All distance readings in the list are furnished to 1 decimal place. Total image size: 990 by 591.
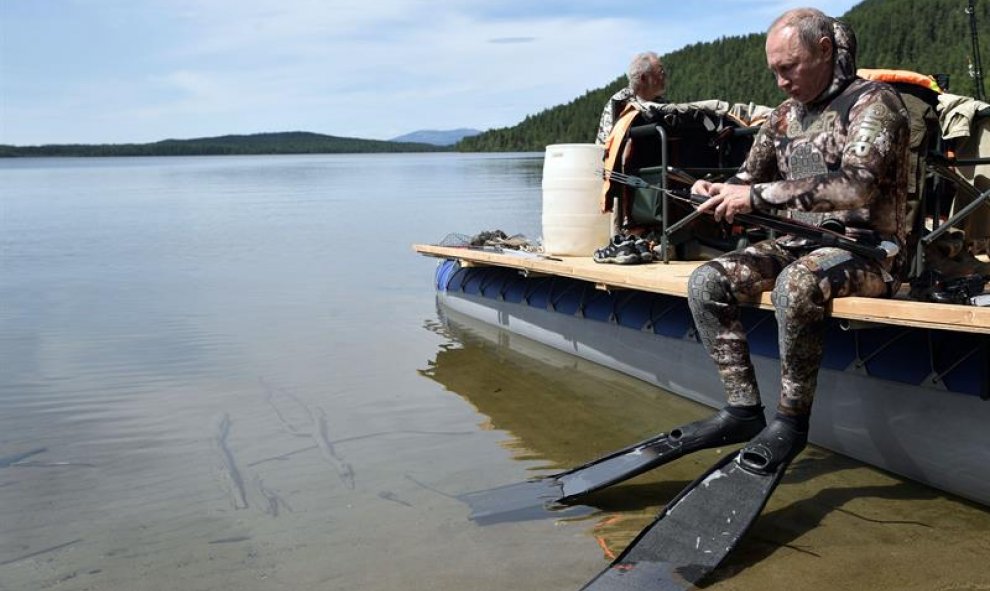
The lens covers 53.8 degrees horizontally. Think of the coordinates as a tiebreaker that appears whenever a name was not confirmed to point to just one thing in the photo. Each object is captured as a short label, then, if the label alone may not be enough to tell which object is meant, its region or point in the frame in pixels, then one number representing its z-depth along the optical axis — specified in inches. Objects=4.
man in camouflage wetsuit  168.6
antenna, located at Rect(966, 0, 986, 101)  296.7
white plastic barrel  320.8
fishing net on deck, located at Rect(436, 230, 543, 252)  382.3
